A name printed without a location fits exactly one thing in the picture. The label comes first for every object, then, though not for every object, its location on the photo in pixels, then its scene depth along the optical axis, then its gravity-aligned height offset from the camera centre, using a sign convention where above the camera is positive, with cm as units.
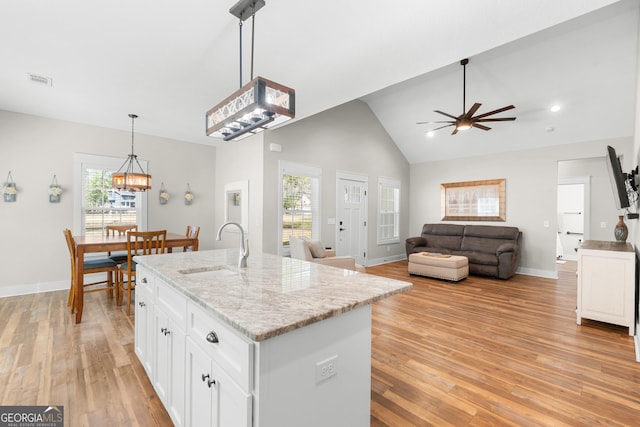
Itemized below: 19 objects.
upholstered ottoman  530 -96
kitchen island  105 -56
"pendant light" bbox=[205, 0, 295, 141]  163 +64
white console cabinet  303 -73
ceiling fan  453 +152
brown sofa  555 -64
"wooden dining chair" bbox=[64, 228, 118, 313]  361 -68
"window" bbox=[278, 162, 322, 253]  525 +23
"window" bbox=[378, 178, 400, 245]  715 +10
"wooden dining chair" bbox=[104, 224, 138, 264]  430 -26
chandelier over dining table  404 +44
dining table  326 -42
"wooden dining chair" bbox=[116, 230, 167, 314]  356 -46
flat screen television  293 +40
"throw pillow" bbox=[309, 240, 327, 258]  418 -52
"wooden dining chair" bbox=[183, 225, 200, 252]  426 -32
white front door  619 -6
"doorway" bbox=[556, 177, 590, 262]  771 -7
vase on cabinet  373 -20
